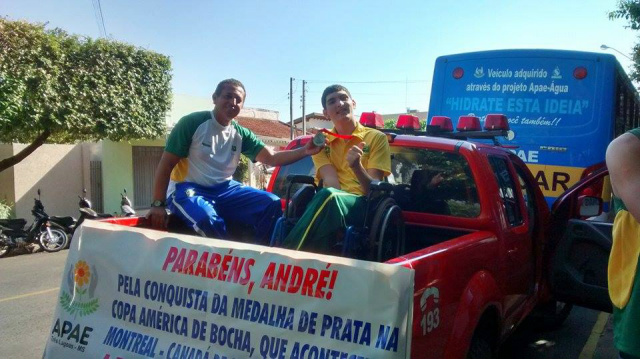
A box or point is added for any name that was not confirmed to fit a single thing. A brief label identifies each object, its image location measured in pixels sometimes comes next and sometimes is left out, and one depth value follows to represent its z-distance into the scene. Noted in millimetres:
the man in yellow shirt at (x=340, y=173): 2650
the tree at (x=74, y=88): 11016
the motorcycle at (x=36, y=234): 9892
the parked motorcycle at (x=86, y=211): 10539
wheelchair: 2643
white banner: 1775
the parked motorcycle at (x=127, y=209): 11138
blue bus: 6645
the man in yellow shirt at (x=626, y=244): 1885
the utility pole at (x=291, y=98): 29608
